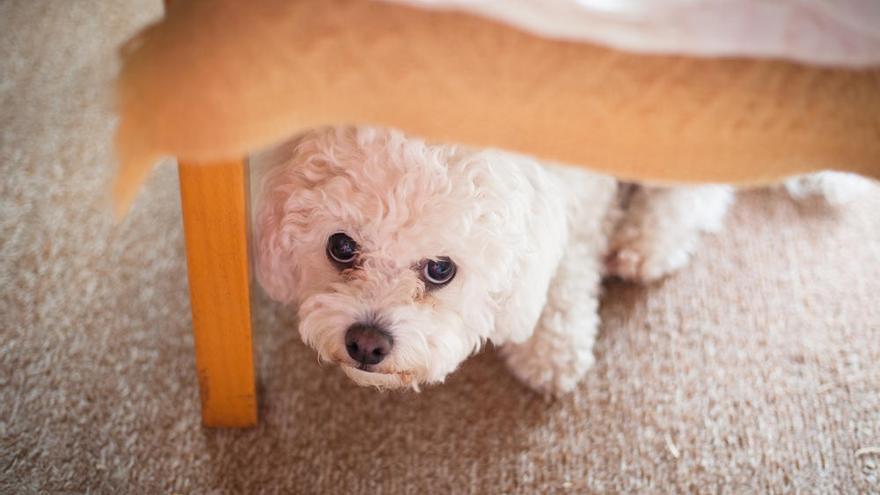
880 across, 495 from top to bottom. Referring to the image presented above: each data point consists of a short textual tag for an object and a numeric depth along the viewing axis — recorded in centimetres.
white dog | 83
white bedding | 56
